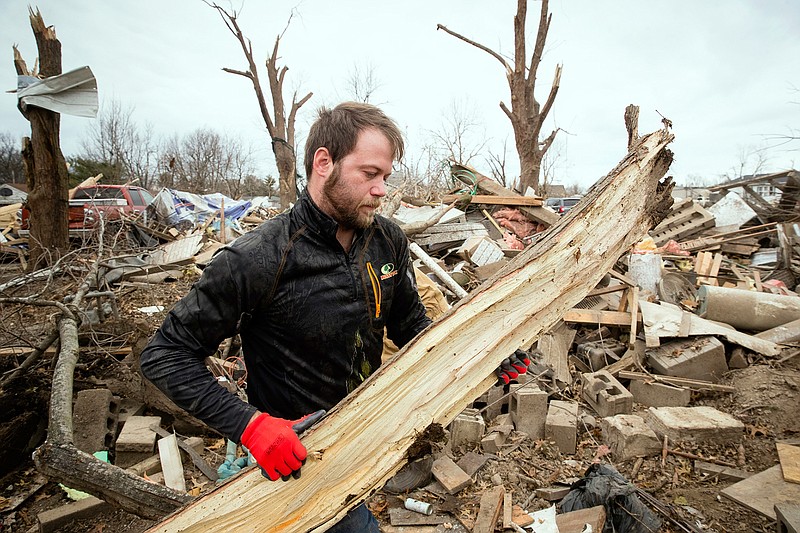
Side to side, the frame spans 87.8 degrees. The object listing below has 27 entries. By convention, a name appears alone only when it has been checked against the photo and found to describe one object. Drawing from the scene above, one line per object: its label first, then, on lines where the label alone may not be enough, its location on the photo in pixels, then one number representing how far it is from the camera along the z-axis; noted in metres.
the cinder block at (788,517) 2.47
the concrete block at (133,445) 3.47
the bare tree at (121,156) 30.66
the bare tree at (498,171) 18.61
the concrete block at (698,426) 3.70
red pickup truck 10.00
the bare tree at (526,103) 11.00
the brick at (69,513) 2.80
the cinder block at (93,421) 3.47
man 1.45
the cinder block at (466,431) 3.84
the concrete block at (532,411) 4.01
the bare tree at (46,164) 6.97
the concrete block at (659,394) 4.45
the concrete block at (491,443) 3.77
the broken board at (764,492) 2.91
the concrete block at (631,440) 3.64
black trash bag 2.76
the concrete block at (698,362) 4.63
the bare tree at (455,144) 21.07
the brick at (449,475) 3.25
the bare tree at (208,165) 35.97
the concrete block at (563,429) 3.85
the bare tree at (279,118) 12.65
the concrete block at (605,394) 4.25
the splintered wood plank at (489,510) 2.81
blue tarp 12.08
